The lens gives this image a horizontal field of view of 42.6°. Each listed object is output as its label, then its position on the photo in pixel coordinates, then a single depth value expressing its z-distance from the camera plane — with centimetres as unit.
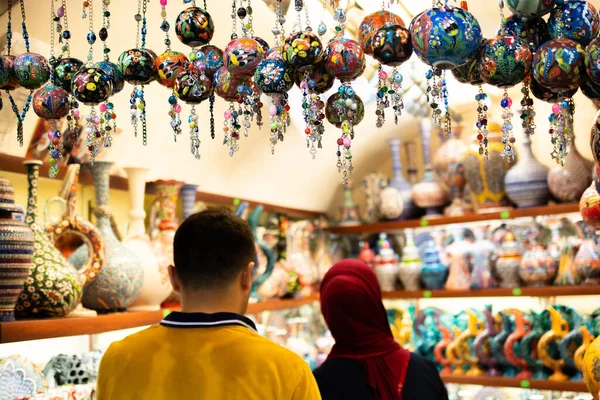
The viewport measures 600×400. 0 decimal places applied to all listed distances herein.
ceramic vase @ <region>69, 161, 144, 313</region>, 243
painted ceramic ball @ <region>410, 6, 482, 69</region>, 142
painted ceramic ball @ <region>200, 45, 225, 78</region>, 168
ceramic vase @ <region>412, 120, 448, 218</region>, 403
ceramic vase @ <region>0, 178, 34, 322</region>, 194
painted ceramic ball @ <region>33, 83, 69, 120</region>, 173
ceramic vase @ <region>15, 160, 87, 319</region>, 211
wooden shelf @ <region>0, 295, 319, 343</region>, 196
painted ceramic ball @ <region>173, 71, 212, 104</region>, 166
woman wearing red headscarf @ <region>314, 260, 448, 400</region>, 212
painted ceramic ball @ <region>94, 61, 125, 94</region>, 168
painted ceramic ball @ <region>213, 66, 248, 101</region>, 163
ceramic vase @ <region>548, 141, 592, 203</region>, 346
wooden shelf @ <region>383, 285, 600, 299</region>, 340
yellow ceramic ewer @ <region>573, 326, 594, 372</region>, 326
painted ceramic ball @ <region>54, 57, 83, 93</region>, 175
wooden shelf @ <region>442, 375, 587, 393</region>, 334
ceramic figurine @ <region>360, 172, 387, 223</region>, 424
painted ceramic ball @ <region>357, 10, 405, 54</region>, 154
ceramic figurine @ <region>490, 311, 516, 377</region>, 362
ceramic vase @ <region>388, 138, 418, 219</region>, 416
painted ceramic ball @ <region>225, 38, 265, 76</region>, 160
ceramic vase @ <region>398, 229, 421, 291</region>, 404
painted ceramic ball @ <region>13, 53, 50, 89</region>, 173
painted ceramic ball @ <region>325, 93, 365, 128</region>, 161
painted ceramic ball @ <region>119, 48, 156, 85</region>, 167
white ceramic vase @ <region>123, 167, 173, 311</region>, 262
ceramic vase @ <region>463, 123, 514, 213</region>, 377
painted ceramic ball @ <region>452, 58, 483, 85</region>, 152
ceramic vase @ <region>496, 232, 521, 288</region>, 367
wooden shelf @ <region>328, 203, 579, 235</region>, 354
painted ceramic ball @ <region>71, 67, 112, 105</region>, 164
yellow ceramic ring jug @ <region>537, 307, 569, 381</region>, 341
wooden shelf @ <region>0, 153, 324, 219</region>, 241
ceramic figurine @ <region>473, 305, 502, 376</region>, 366
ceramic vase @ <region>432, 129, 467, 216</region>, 396
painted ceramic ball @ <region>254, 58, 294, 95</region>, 156
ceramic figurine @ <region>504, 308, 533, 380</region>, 356
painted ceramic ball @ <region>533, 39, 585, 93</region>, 143
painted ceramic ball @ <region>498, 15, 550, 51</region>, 156
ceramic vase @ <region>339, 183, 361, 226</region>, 434
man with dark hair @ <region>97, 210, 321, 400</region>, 133
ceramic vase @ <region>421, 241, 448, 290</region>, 395
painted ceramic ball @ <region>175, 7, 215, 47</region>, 161
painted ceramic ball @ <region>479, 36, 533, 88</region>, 148
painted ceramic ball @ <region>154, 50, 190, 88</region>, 167
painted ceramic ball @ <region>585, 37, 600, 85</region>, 141
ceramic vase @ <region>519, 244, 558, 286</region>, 356
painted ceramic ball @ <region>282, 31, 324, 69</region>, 154
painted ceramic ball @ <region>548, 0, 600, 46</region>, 149
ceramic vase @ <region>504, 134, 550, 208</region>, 363
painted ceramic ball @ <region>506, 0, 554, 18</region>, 150
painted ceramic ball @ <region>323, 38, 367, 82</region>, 154
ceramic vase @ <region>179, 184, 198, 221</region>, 310
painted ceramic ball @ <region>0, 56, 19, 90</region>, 175
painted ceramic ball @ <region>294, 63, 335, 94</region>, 158
